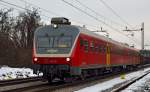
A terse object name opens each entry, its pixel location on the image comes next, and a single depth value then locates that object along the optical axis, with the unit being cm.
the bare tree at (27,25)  5051
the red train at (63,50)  2005
